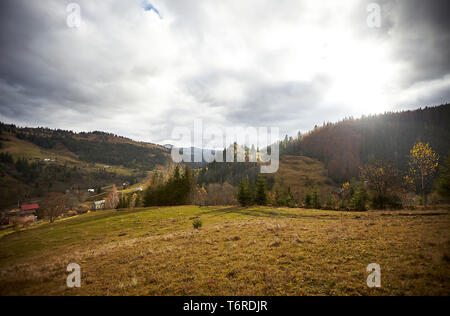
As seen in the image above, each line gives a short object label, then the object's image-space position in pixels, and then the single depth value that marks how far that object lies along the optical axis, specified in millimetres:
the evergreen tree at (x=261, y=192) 52406
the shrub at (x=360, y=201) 37691
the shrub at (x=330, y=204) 43162
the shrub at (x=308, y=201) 47688
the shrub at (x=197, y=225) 23547
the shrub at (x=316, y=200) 46525
